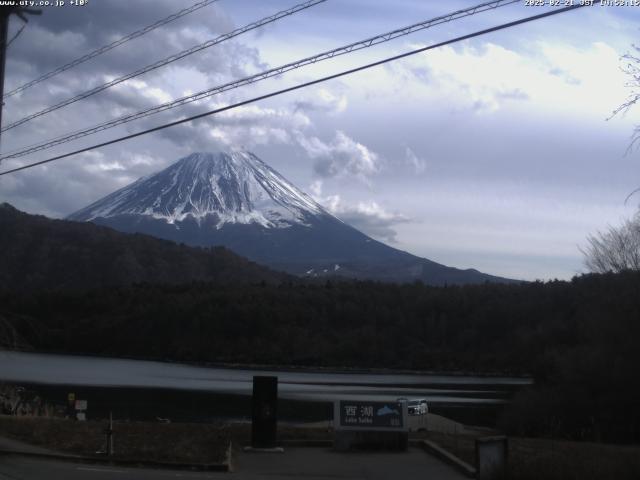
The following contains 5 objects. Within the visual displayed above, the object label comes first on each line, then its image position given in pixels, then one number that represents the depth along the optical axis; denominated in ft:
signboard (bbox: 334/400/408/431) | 65.57
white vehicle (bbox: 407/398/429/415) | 143.17
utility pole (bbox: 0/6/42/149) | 64.03
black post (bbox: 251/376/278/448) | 64.03
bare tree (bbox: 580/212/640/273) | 157.45
